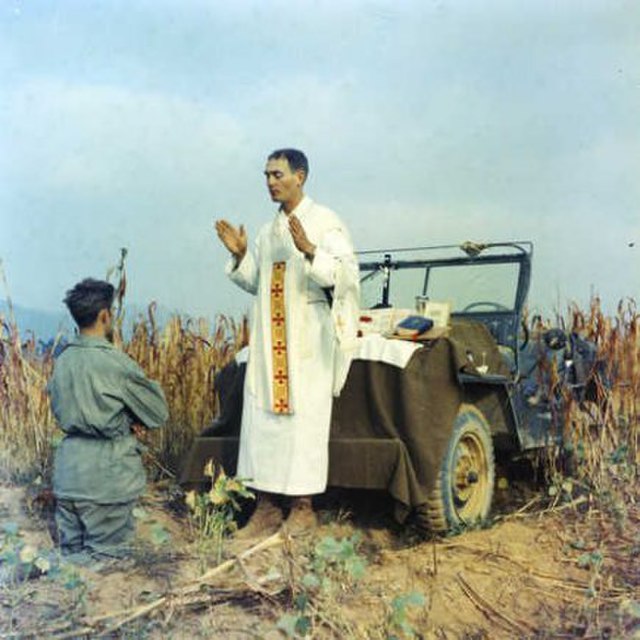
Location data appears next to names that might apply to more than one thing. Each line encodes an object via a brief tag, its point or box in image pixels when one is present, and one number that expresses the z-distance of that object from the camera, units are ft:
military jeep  14.42
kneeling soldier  13.15
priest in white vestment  14.35
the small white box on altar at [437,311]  17.37
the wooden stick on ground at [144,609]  9.86
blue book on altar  15.47
